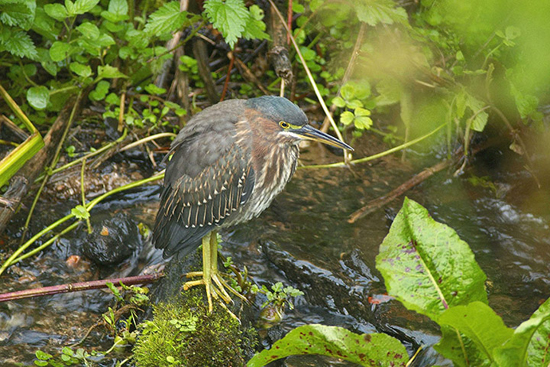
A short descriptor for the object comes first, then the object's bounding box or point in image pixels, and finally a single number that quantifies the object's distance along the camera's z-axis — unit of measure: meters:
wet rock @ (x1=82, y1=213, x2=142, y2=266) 8.19
